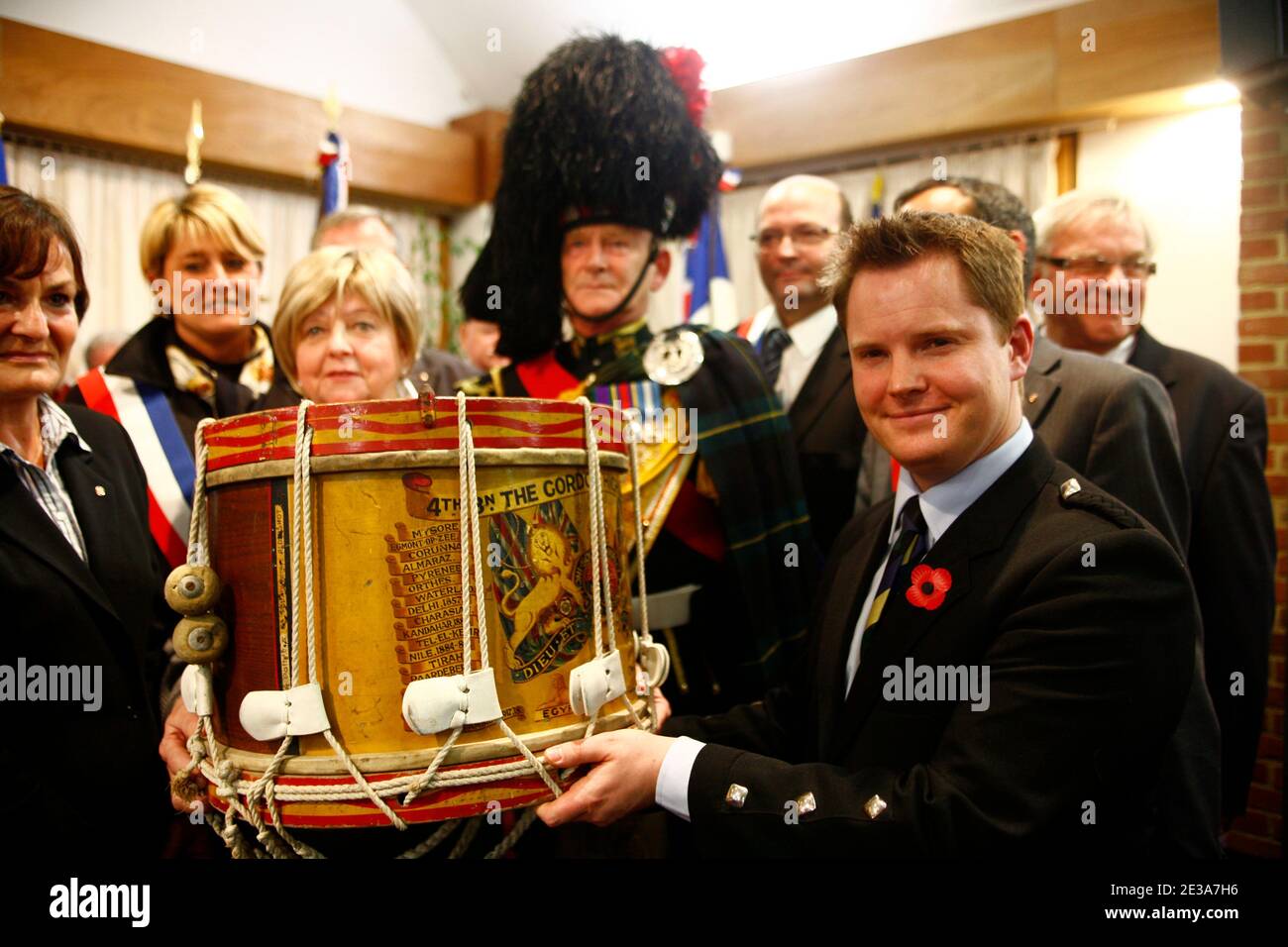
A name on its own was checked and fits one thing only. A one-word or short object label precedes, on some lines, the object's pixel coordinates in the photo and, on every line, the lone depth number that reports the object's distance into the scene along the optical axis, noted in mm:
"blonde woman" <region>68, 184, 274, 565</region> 2354
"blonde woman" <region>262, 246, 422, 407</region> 1966
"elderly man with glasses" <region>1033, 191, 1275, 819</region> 2592
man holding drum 1256
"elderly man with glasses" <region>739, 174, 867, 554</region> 2643
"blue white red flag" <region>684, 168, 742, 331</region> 5371
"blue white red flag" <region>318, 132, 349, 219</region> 4070
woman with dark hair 1534
